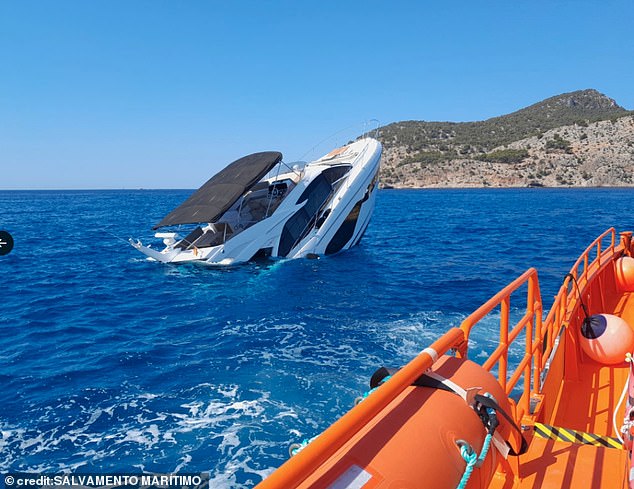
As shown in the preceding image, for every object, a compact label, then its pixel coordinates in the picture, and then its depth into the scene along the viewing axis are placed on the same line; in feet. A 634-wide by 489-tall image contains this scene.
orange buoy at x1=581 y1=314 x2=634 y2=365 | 20.17
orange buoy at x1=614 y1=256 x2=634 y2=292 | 30.53
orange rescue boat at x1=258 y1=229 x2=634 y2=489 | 5.95
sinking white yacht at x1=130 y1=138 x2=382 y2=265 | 59.57
